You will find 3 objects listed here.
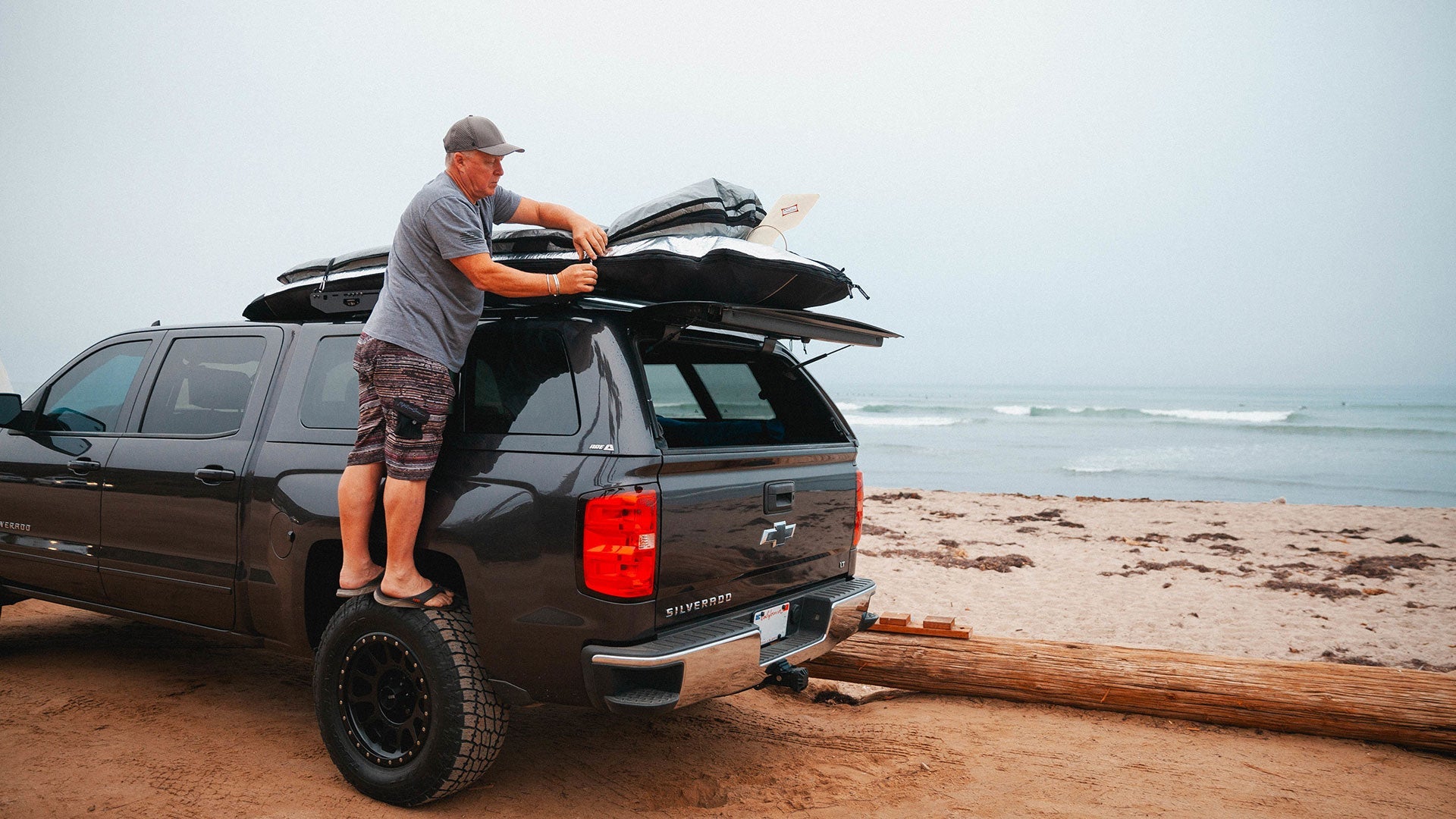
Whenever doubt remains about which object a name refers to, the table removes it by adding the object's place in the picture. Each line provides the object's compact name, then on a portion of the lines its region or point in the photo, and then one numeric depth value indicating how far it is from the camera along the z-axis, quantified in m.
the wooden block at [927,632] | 4.58
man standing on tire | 2.91
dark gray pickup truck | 2.73
